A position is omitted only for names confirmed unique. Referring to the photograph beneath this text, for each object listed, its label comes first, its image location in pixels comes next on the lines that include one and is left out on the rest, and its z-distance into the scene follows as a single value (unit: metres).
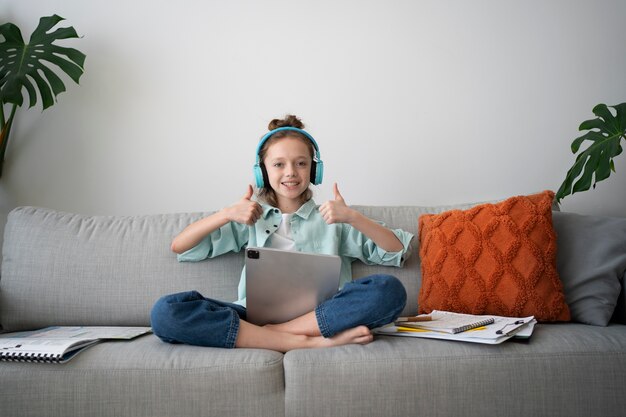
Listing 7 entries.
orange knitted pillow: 1.85
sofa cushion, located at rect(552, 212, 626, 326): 1.84
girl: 1.56
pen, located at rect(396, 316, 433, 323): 1.75
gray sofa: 1.43
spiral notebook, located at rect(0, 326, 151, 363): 1.47
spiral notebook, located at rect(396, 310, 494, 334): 1.57
